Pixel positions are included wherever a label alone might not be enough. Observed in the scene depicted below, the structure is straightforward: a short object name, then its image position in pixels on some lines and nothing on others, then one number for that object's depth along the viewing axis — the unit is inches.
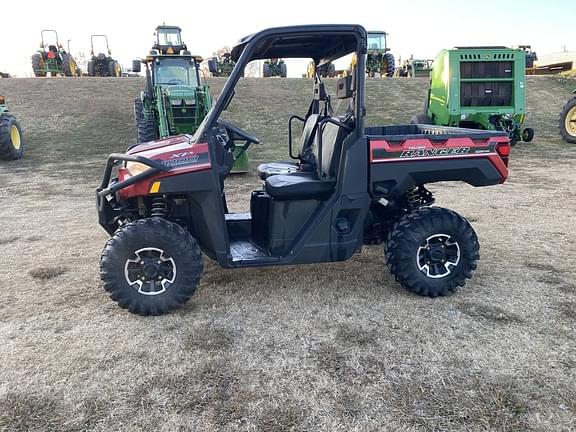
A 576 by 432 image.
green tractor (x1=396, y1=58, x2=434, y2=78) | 1056.2
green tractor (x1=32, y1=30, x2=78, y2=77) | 925.8
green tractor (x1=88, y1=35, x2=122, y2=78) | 1016.2
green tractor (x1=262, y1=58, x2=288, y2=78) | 1059.9
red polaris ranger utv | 130.3
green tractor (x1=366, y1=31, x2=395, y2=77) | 962.7
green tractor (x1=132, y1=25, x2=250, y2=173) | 419.8
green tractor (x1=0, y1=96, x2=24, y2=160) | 422.0
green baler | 437.4
